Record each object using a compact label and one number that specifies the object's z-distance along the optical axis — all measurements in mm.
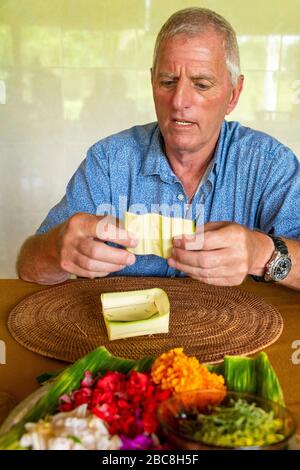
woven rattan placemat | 1210
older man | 1437
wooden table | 1073
